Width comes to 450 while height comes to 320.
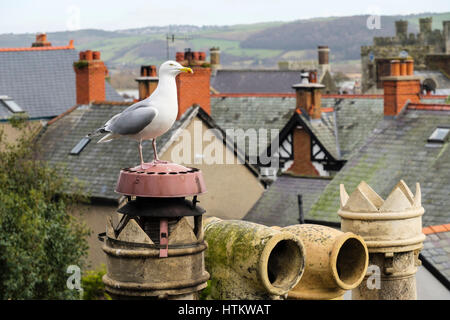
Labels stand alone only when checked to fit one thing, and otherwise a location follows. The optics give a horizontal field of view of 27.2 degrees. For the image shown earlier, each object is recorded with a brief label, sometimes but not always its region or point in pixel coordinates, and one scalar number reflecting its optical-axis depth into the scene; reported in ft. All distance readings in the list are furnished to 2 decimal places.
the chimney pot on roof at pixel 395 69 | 105.50
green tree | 67.41
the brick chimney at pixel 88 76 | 121.70
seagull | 24.39
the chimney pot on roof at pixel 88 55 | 122.54
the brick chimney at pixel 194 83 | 106.52
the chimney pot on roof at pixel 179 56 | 114.66
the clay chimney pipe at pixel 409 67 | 105.60
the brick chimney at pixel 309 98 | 126.82
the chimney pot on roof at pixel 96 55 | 122.93
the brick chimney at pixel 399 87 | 100.37
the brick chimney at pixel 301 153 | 122.42
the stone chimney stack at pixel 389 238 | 28.76
